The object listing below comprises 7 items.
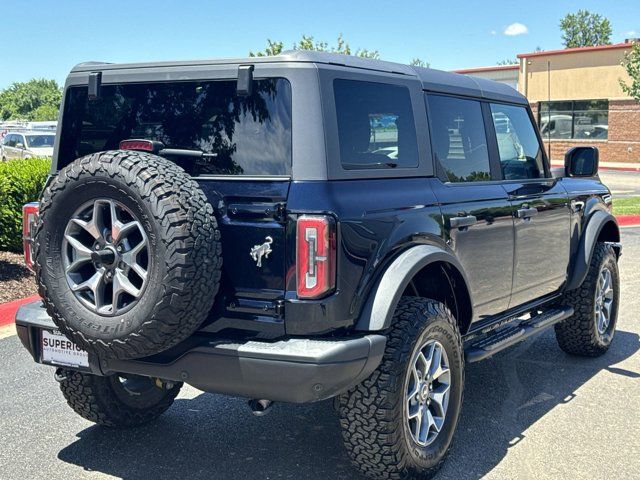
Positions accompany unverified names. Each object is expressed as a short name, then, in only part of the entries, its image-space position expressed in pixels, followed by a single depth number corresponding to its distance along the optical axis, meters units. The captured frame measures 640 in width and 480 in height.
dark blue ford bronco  3.33
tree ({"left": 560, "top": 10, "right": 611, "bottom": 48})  97.25
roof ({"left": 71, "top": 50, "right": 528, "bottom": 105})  3.59
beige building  37.50
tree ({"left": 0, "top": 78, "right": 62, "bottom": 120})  92.07
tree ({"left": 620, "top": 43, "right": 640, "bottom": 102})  33.19
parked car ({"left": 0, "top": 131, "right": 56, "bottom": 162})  23.62
